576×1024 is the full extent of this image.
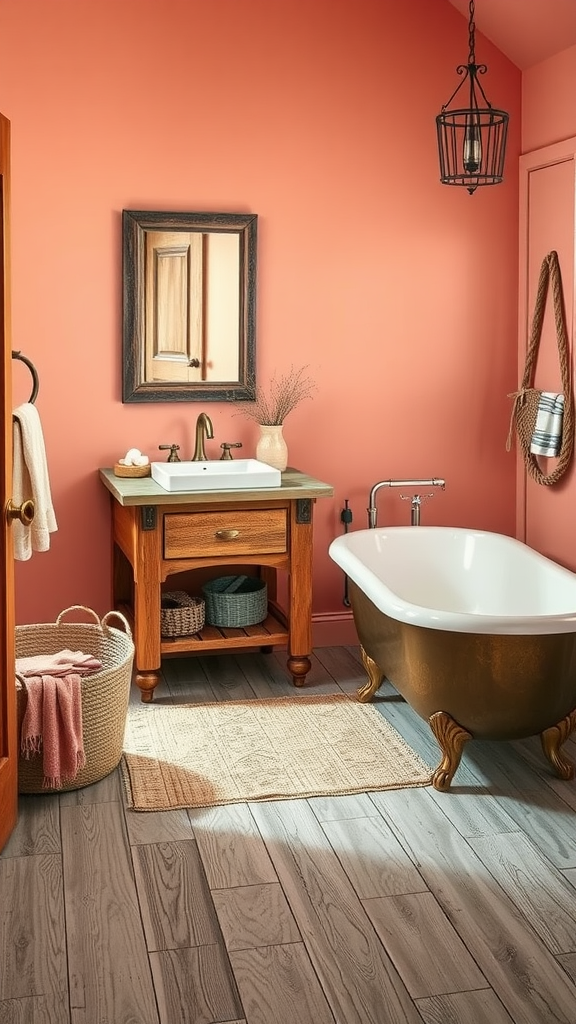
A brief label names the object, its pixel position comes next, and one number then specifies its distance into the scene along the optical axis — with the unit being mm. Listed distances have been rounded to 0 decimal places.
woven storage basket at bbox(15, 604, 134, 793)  3125
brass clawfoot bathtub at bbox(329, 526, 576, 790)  3037
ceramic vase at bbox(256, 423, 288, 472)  4406
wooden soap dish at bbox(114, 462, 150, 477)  4184
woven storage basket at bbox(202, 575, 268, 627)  4262
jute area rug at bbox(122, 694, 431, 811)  3238
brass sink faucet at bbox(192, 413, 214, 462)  4316
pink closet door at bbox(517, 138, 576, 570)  4332
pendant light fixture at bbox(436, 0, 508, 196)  3598
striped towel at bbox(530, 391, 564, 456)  4363
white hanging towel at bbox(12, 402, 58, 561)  3043
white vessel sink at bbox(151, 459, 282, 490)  3951
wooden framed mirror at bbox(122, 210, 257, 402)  4320
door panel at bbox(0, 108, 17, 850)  2742
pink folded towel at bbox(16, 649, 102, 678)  3225
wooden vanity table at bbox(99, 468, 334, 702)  3922
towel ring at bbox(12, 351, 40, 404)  3312
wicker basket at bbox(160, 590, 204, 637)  4145
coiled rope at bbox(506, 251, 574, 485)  4332
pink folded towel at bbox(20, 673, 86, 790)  3066
